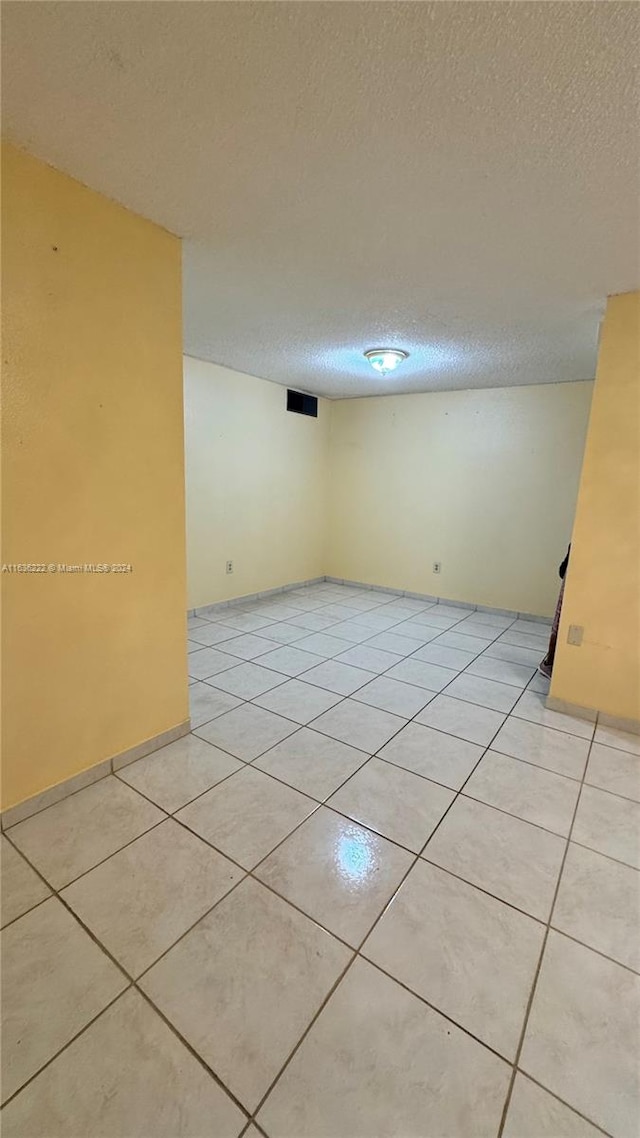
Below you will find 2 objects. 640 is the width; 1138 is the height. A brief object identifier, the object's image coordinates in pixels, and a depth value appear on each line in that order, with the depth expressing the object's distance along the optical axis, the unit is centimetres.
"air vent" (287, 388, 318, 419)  491
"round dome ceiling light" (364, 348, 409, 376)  323
